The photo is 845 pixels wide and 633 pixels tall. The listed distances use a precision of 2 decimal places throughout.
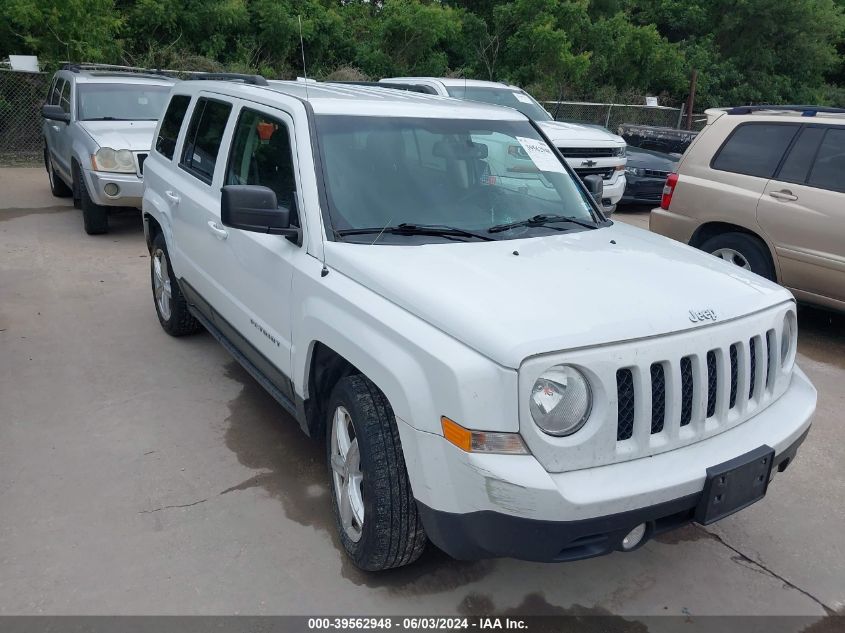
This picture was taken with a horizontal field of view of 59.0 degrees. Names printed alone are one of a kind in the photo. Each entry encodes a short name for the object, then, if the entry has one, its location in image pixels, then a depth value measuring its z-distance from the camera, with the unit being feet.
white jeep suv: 8.02
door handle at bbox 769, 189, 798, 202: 20.45
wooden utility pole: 65.82
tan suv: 19.84
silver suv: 27.20
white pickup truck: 33.78
